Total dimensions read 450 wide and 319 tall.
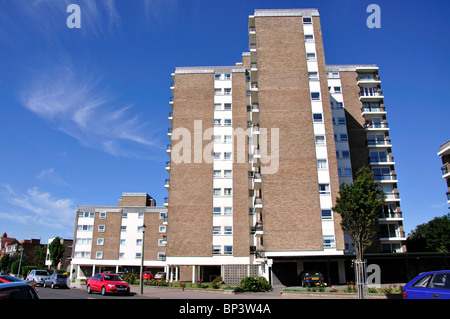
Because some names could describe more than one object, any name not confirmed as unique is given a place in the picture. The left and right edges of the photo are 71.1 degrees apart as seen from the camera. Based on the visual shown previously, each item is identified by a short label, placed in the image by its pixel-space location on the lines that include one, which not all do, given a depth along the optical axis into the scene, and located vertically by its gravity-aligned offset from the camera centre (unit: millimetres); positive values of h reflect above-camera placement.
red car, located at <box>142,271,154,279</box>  52469 -4051
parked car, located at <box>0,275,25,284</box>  12513 -1093
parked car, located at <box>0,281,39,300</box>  5988 -768
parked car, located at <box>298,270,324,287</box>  27392 -2381
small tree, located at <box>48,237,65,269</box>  71875 -133
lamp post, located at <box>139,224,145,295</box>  23461 -2489
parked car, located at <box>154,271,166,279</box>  53250 -4084
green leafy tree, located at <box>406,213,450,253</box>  44219 +1627
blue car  7844 -952
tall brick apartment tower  35344 +12315
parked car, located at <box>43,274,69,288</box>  31438 -2978
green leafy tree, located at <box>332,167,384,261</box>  21953 +2930
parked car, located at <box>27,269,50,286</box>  35188 -2829
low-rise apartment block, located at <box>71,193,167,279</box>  62781 +2195
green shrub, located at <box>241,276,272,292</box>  25594 -2722
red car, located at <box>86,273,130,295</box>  22188 -2373
